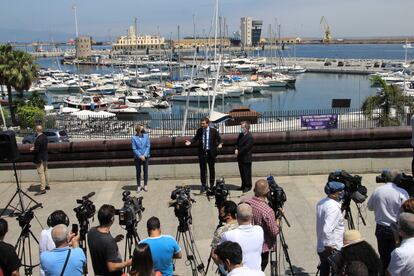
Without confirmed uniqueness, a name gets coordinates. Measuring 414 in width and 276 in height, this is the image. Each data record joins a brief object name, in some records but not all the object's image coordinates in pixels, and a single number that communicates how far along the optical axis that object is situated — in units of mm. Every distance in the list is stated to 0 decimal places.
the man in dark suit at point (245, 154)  11547
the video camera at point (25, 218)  7062
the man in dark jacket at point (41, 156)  11938
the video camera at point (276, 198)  7305
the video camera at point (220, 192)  7645
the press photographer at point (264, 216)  6371
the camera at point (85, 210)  7090
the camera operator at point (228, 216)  5762
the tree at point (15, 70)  45812
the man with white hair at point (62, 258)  5301
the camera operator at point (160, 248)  5477
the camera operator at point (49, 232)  6109
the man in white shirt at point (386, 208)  6723
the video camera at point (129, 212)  6611
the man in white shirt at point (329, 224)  6281
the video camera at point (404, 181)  7079
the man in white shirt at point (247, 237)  5516
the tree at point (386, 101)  31031
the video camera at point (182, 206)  7074
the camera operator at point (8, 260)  5527
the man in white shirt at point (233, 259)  4575
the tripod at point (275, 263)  7039
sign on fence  23594
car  27656
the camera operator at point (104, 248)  5684
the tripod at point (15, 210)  10735
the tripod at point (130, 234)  6784
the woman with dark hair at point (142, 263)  4660
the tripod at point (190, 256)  6910
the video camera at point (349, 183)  7449
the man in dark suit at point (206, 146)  11602
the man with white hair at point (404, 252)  4918
